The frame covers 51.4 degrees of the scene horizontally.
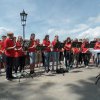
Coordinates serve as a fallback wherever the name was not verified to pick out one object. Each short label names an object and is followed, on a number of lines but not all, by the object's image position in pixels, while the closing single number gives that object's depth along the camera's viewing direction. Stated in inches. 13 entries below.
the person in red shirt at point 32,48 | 186.3
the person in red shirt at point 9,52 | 167.4
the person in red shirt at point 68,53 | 219.7
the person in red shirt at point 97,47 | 203.6
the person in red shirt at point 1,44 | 203.9
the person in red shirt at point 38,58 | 260.3
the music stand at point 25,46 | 181.5
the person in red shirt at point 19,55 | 182.2
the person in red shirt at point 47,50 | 199.1
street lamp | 278.0
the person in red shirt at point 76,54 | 238.9
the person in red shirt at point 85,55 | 237.4
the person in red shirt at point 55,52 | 195.6
